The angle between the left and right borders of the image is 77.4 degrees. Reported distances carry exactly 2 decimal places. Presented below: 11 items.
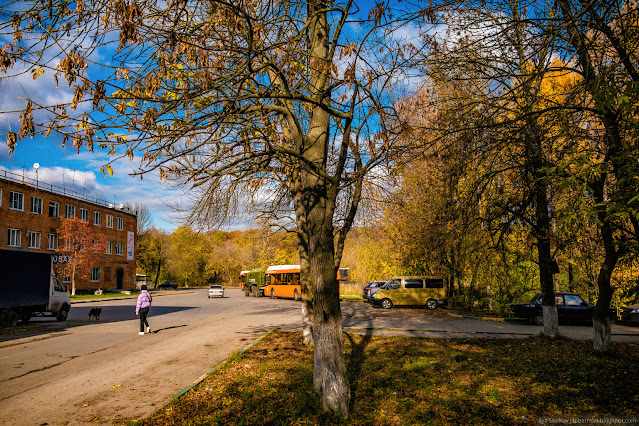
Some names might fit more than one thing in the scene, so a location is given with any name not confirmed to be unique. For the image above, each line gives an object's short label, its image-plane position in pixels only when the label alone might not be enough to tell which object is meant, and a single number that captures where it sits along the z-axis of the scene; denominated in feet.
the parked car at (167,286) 260.62
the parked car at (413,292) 89.97
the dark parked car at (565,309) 62.90
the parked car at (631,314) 62.80
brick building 123.85
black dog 62.80
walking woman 48.11
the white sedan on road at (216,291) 147.76
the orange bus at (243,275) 210.30
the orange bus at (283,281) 135.95
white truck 53.01
